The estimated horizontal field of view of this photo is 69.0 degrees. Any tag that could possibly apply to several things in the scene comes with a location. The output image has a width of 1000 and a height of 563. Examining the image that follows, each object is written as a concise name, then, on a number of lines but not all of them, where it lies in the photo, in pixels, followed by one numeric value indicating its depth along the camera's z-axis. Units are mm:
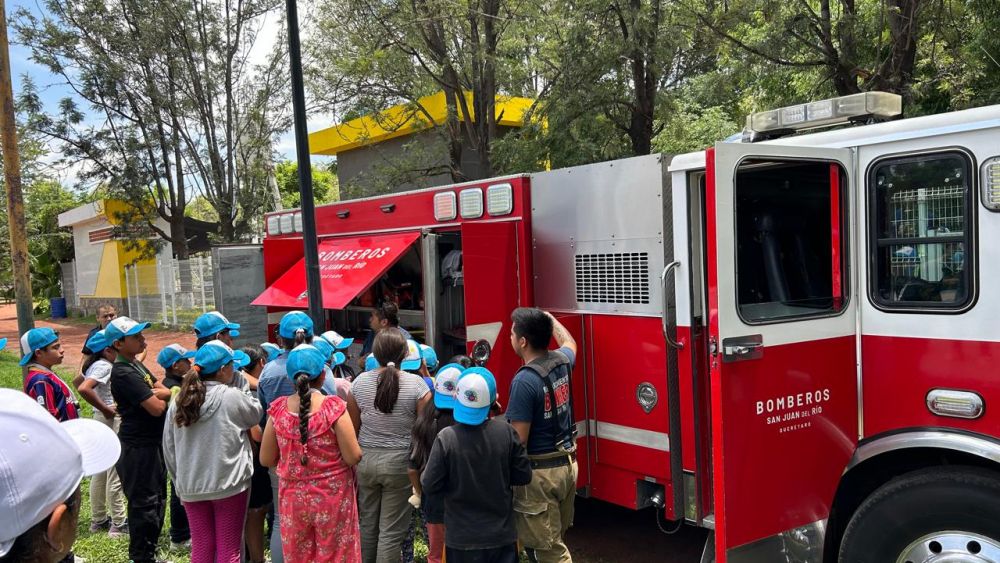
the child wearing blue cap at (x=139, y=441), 4637
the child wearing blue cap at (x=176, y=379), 4746
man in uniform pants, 3838
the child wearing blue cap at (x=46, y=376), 4992
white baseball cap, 1535
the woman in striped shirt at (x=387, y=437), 4273
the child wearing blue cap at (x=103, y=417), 5293
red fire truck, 3279
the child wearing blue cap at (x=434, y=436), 3750
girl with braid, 3684
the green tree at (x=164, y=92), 17125
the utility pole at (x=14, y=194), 7504
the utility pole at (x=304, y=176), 5965
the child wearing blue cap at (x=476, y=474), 3416
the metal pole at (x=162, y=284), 22594
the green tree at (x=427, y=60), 11609
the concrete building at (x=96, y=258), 27469
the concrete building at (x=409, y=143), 13672
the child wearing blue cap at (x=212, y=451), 4047
